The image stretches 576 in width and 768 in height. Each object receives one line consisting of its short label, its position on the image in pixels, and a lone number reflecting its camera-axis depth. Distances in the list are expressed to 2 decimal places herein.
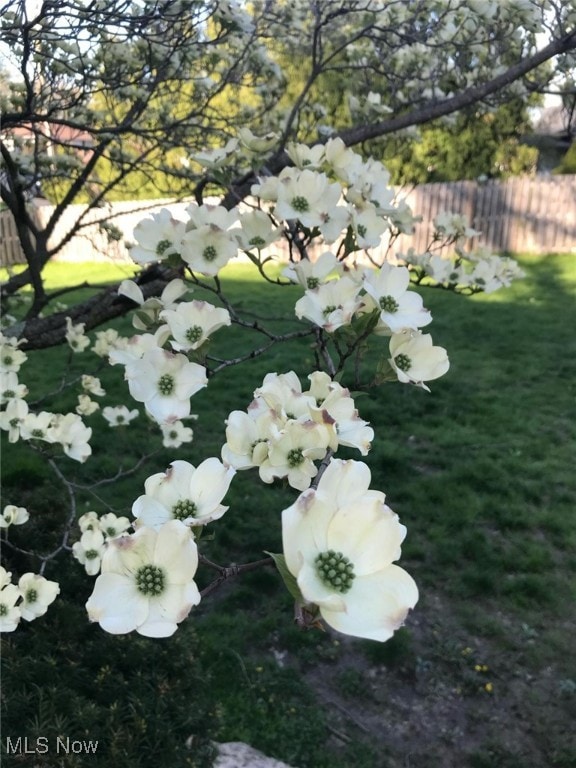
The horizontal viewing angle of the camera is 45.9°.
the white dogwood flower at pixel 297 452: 0.83
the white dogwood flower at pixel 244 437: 0.89
